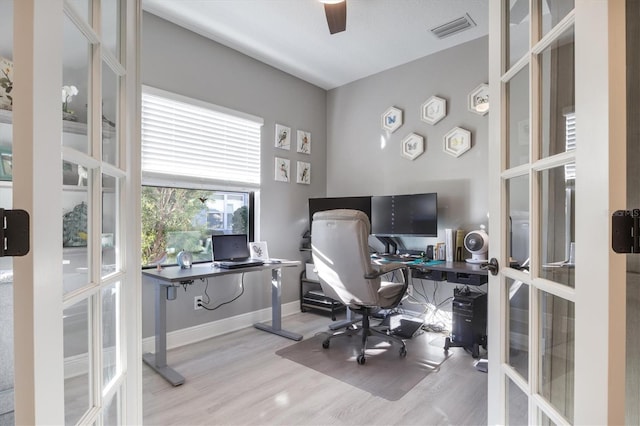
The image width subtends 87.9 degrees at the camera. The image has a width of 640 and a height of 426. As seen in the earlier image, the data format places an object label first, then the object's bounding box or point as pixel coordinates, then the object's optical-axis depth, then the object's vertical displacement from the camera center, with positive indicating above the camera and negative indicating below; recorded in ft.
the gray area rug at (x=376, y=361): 7.38 -3.78
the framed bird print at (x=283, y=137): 12.52 +2.94
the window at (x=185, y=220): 9.58 -0.19
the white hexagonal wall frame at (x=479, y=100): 10.28 +3.59
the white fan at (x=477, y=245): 9.34 -0.88
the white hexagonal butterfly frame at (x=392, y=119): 12.37 +3.58
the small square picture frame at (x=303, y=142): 13.33 +2.93
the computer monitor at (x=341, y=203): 12.31 +0.40
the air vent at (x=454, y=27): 9.39 +5.49
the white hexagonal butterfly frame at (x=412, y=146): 11.84 +2.45
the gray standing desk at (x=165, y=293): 7.77 -1.92
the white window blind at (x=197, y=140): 9.29 +2.30
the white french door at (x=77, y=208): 1.88 +0.04
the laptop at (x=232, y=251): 9.79 -1.15
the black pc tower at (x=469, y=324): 8.81 -2.96
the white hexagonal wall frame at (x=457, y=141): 10.74 +2.39
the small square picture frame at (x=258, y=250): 10.73 -1.19
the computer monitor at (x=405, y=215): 10.73 -0.04
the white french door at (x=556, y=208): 2.27 +0.05
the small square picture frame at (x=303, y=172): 13.32 +1.68
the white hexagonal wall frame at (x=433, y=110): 11.27 +3.59
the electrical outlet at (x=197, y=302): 10.14 -2.72
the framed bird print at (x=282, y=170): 12.52 +1.69
